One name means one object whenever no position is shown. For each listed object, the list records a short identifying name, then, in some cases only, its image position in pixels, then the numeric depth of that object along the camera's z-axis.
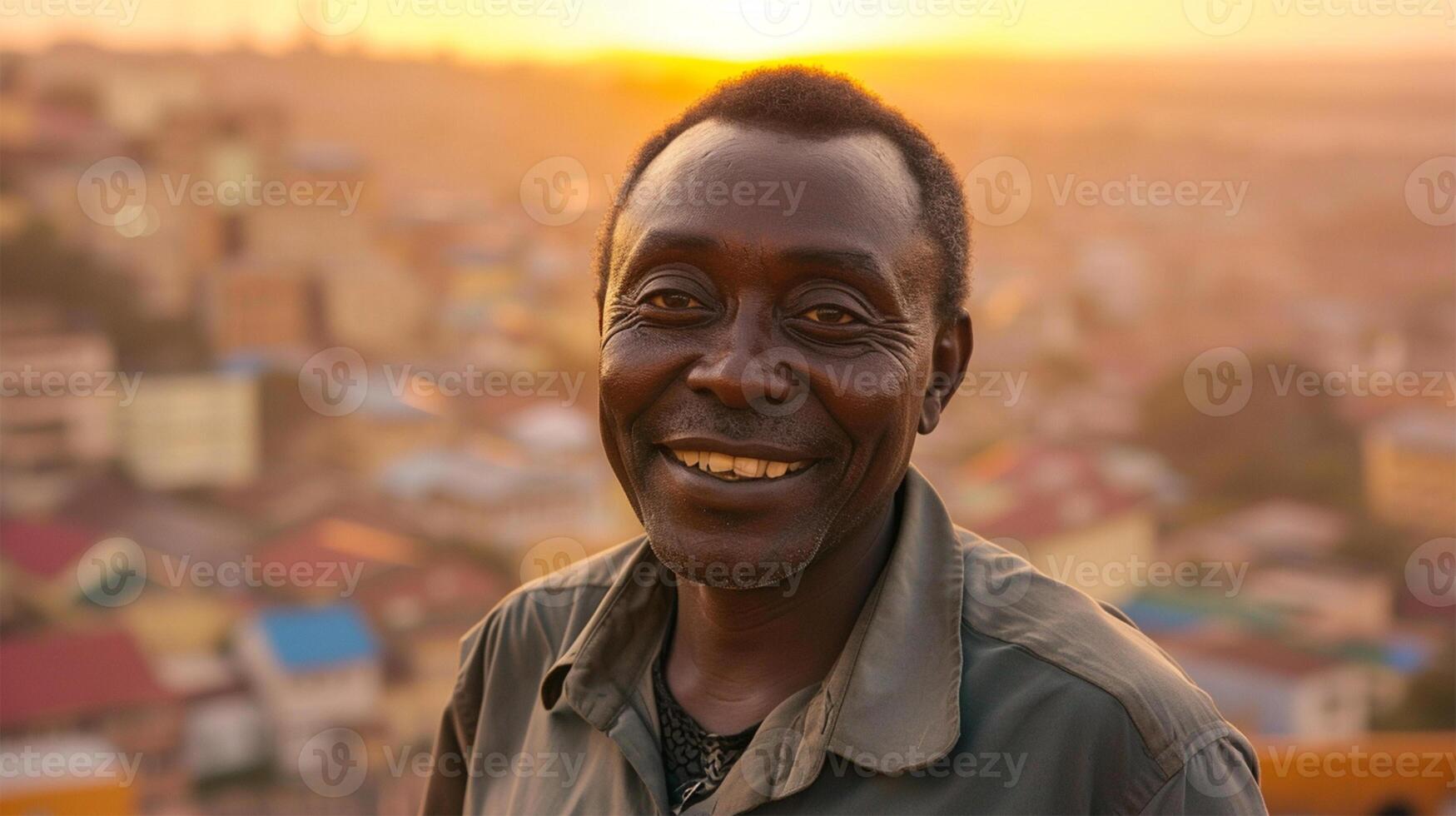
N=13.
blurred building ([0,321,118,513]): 29.94
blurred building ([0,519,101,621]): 28.05
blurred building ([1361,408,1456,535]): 32.50
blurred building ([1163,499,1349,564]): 32.53
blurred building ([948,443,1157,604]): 29.72
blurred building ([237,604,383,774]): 26.06
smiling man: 1.80
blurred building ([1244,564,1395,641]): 29.36
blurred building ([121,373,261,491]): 30.75
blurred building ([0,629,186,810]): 23.50
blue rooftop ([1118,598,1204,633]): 27.53
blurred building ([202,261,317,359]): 33.50
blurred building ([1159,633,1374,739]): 24.78
